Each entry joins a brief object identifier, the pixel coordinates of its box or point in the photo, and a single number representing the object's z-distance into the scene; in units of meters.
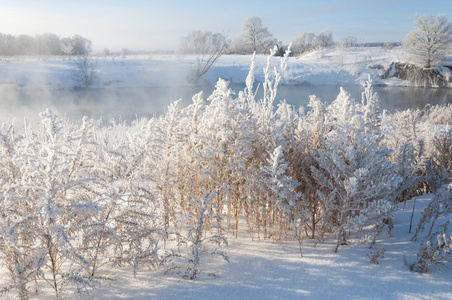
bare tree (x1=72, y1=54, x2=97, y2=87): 26.80
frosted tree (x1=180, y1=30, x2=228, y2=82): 30.88
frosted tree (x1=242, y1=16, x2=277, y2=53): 59.06
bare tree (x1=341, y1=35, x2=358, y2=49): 68.64
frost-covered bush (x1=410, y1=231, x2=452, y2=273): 1.91
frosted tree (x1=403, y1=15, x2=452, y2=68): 31.02
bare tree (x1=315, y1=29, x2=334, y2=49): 72.12
